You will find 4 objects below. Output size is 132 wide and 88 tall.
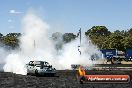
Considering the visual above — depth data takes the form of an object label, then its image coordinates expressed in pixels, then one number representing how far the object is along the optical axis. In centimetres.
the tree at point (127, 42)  16275
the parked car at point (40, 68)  4959
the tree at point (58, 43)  11879
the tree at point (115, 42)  16312
